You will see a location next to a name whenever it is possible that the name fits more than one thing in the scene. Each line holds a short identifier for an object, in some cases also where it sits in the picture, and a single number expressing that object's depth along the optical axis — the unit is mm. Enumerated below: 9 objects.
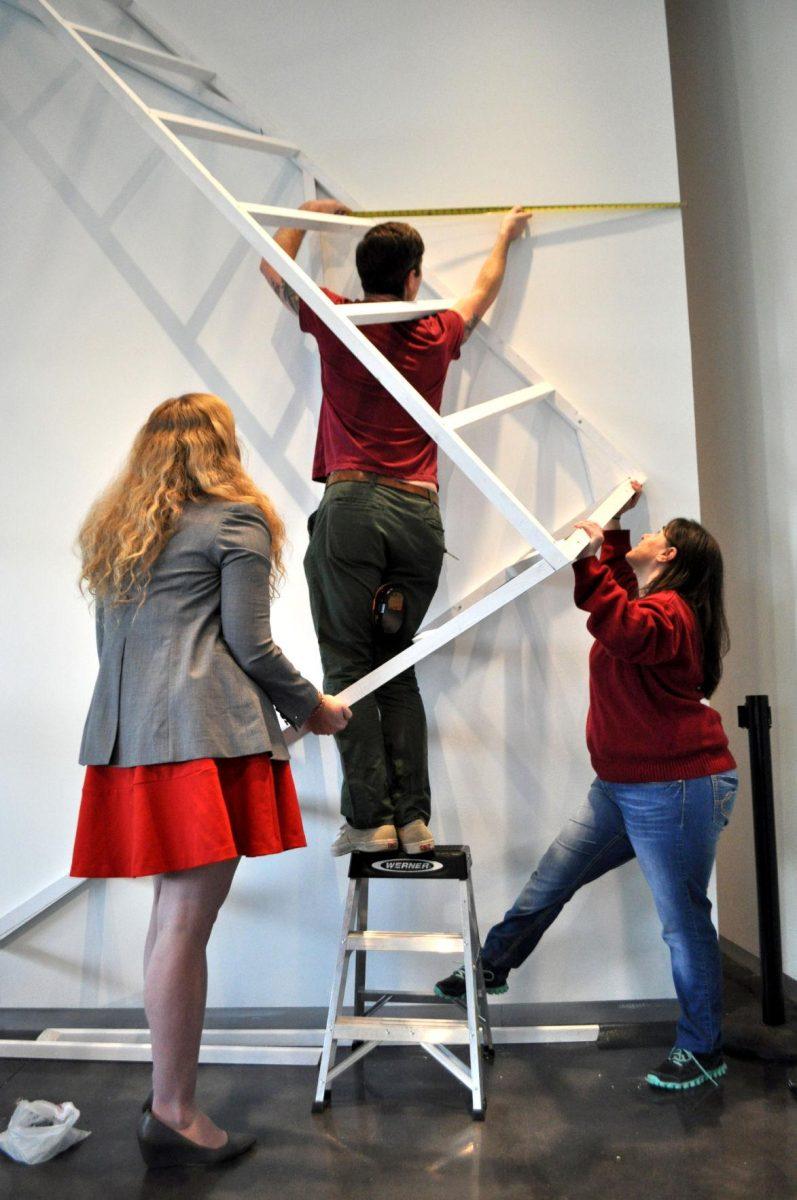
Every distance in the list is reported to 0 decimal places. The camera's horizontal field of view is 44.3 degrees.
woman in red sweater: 2299
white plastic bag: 2057
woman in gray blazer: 1911
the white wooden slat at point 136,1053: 2559
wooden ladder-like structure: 2201
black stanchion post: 2629
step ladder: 2271
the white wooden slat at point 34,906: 2807
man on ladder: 2436
